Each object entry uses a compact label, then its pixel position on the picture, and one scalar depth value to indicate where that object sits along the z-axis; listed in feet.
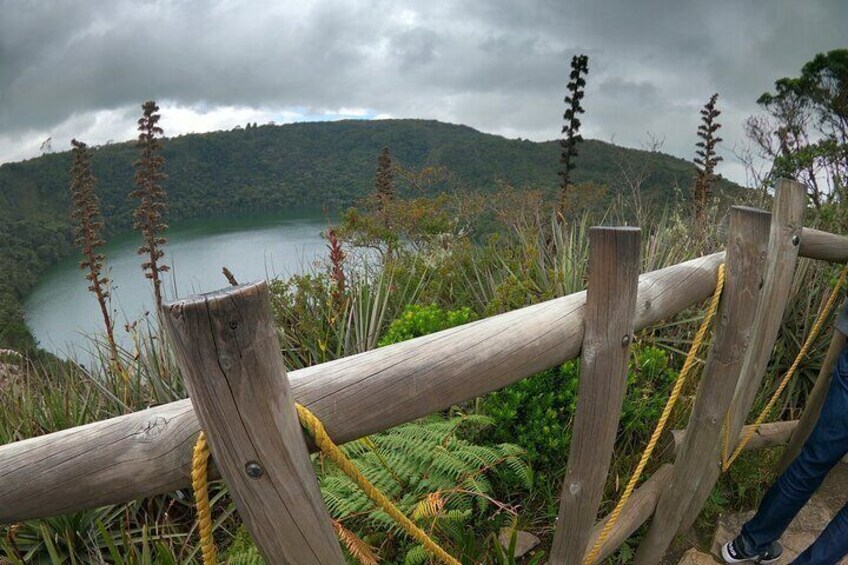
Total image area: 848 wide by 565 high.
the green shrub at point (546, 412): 8.14
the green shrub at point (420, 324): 10.15
